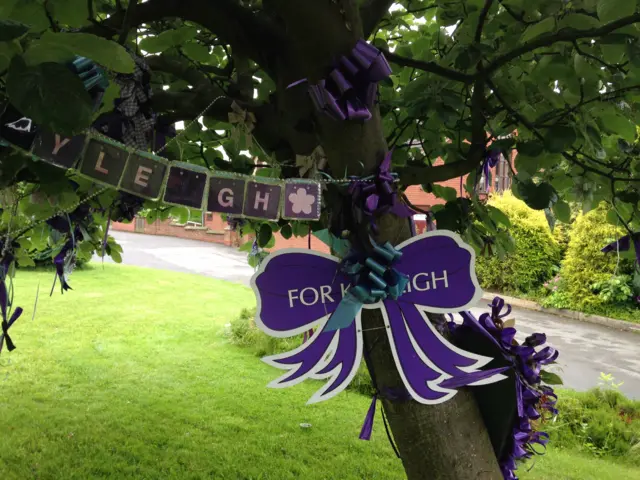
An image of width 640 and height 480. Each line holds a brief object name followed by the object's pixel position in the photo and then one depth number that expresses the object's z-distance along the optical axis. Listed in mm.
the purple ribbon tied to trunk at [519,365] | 1567
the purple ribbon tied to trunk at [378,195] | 1212
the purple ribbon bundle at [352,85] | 1164
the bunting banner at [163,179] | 976
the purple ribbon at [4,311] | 1538
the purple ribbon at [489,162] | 1656
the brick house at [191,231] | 21378
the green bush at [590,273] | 9641
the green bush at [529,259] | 11500
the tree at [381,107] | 1205
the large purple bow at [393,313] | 1212
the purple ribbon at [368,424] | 1402
